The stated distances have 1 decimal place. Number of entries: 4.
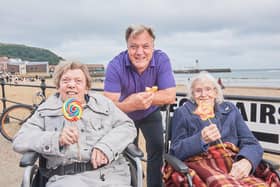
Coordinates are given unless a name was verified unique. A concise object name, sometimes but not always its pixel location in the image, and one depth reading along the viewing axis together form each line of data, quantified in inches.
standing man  102.3
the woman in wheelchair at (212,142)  91.3
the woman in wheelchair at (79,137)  84.1
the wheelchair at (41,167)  80.0
